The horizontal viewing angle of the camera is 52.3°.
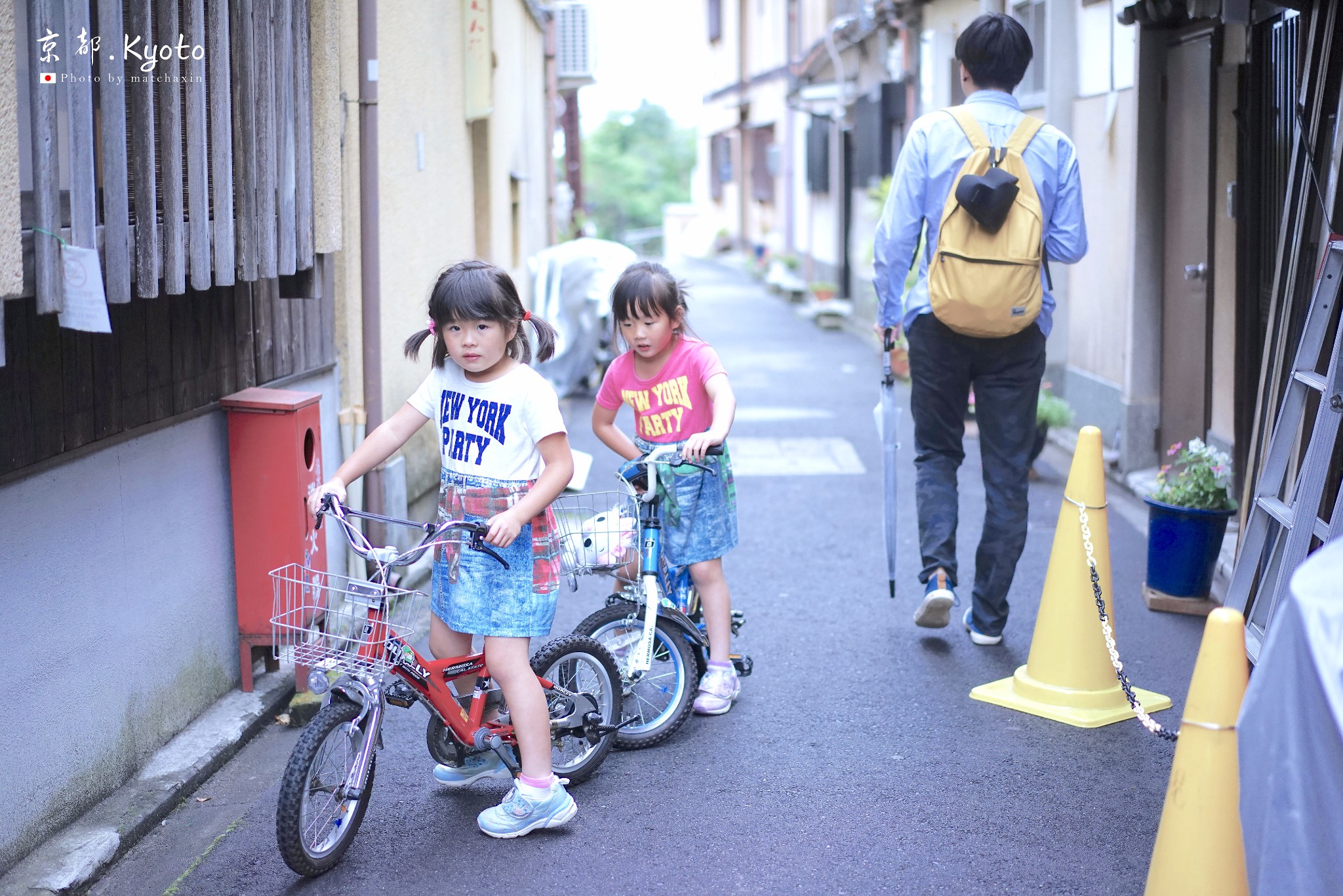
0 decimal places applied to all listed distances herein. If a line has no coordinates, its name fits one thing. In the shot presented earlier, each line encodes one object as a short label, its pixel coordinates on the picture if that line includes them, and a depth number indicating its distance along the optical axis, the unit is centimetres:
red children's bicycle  324
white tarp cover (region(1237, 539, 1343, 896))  230
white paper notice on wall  305
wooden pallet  552
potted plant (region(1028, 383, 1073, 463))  808
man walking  476
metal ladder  397
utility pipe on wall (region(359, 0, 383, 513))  577
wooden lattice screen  314
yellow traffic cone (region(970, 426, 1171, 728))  446
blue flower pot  542
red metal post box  459
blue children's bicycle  391
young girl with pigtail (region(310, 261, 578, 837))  350
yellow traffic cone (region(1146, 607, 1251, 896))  285
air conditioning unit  1678
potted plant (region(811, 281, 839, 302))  1942
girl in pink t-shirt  419
